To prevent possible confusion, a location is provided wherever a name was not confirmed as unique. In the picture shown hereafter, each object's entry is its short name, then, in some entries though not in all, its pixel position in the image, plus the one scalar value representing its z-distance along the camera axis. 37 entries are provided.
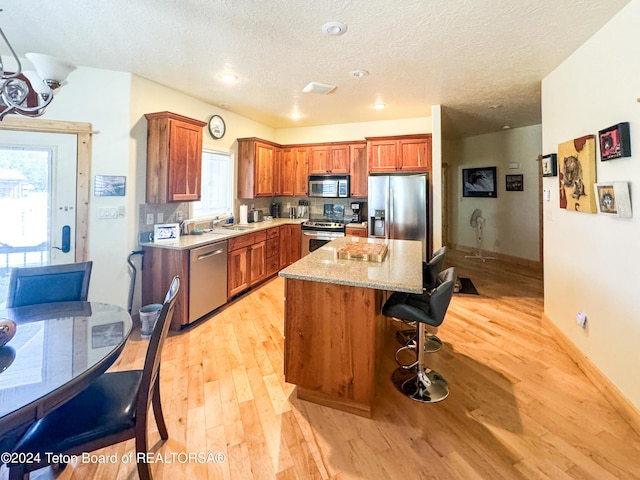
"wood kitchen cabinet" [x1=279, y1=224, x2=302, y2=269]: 5.38
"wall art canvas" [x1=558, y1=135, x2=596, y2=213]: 2.39
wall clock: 4.39
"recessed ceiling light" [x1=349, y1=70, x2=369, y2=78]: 3.20
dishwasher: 3.24
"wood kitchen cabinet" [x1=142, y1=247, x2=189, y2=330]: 3.14
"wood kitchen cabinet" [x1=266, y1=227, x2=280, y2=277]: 4.87
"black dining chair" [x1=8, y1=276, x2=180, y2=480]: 1.19
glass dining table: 0.99
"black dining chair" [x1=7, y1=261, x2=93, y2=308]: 1.90
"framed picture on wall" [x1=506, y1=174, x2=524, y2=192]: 6.08
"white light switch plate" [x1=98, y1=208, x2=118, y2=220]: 3.17
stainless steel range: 5.22
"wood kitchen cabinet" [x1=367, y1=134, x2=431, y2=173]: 4.71
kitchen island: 1.93
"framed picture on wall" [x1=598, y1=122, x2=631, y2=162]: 1.99
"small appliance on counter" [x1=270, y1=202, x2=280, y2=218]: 6.07
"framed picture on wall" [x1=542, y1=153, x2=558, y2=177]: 3.08
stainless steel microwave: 5.42
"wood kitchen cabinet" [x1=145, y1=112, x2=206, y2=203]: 3.29
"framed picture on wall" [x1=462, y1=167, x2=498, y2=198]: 6.63
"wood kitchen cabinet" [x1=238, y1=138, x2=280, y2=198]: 4.93
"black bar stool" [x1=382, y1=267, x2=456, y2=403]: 1.99
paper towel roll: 4.95
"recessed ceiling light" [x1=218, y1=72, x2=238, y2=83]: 3.28
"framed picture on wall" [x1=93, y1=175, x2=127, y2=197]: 3.14
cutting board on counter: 2.43
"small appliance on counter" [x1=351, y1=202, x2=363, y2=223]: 5.45
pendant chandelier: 1.52
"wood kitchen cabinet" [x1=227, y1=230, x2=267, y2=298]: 3.91
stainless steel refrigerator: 4.48
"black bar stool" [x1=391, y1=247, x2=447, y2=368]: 2.80
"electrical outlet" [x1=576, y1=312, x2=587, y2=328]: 2.55
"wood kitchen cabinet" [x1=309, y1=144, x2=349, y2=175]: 5.44
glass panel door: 2.83
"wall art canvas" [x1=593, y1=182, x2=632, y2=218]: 2.00
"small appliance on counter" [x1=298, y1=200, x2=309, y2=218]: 6.02
